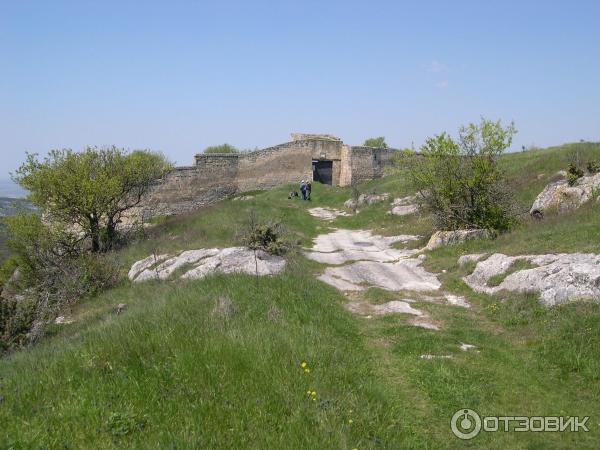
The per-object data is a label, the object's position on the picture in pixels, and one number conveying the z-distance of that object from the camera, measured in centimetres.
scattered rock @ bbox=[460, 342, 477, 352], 734
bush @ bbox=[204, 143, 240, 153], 5861
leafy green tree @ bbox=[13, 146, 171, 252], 2053
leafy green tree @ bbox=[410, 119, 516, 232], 1511
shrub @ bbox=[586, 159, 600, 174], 1589
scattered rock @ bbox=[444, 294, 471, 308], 998
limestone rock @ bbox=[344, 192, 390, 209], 2436
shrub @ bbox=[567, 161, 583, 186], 1576
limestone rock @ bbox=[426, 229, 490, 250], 1439
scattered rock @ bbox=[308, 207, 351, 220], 2422
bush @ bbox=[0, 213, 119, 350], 1113
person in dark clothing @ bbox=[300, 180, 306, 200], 2978
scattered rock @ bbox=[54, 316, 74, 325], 1273
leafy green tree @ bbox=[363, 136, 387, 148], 6285
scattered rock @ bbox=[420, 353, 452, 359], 693
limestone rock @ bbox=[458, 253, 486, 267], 1212
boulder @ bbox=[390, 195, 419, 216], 2106
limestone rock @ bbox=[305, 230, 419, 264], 1465
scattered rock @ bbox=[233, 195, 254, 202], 3284
